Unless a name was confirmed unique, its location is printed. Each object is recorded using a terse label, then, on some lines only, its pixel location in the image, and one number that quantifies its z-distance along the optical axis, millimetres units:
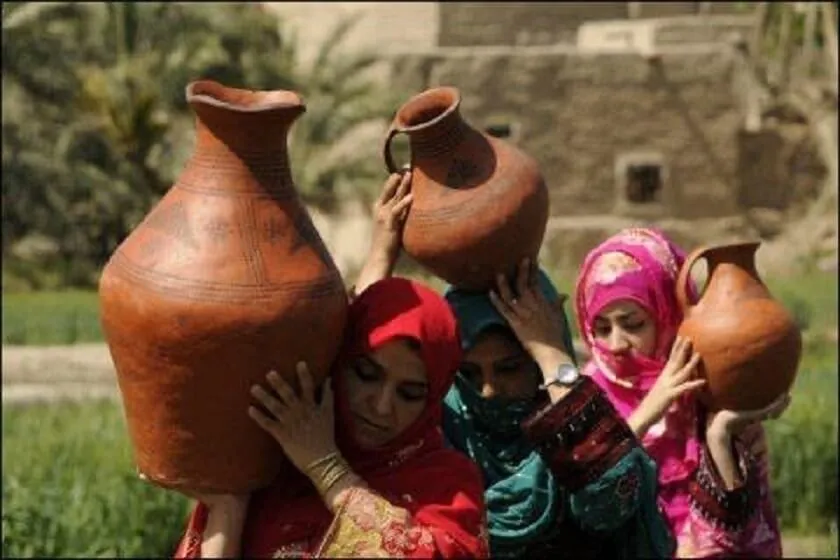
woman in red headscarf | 3541
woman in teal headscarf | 4464
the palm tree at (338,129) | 28571
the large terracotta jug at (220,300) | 3448
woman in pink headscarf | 5378
